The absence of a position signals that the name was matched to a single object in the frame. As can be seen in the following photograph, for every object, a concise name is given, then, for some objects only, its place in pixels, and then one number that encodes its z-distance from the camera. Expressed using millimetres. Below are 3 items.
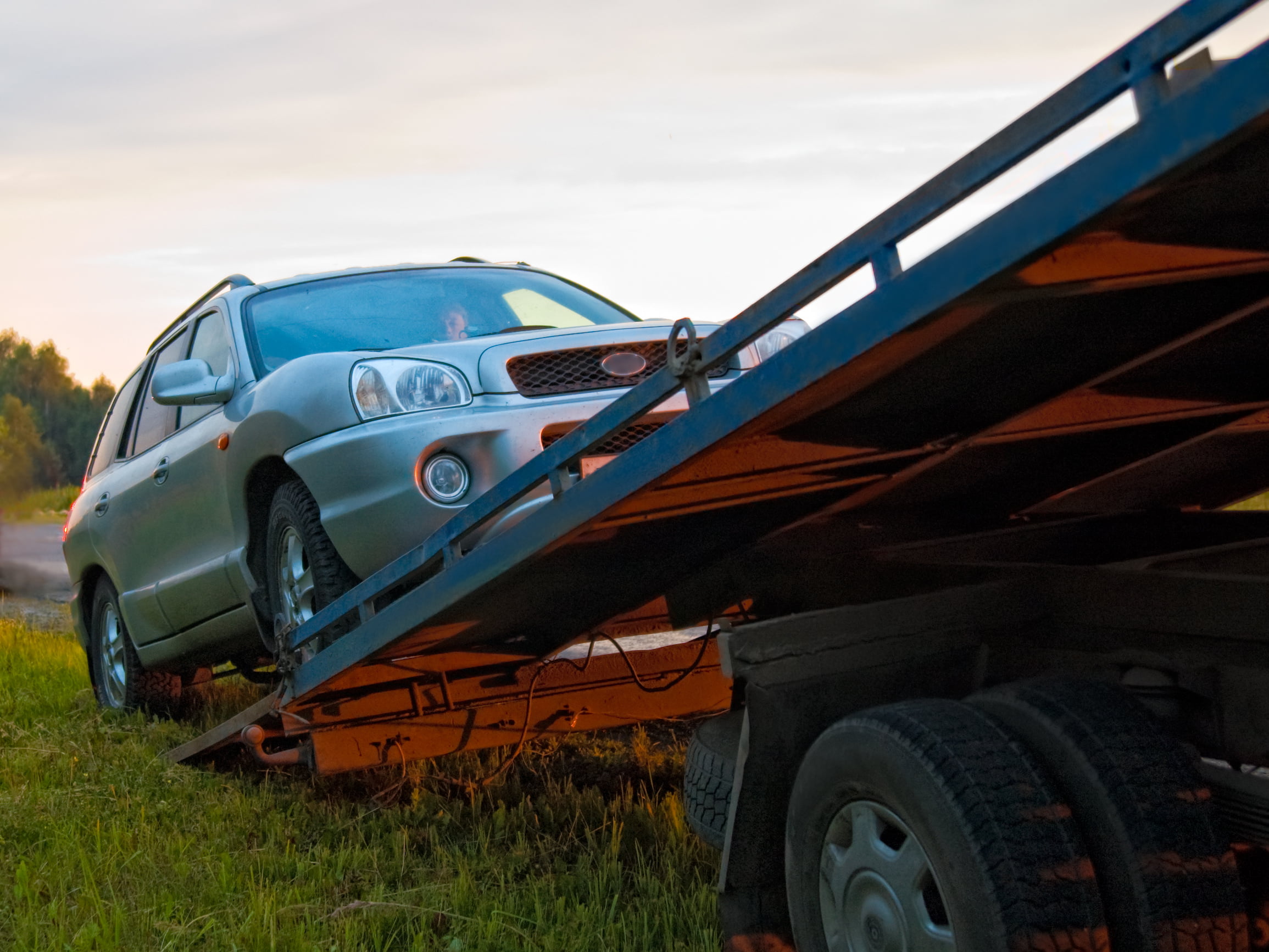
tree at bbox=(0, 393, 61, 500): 74312
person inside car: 5297
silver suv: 4238
